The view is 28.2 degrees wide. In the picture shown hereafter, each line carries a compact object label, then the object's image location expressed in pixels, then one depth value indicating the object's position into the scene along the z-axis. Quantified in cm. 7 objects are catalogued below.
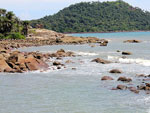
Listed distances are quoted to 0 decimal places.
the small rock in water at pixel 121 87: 2461
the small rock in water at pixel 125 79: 2799
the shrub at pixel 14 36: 10431
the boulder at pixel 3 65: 3523
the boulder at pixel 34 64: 3581
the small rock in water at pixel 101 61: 4169
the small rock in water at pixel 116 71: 3296
